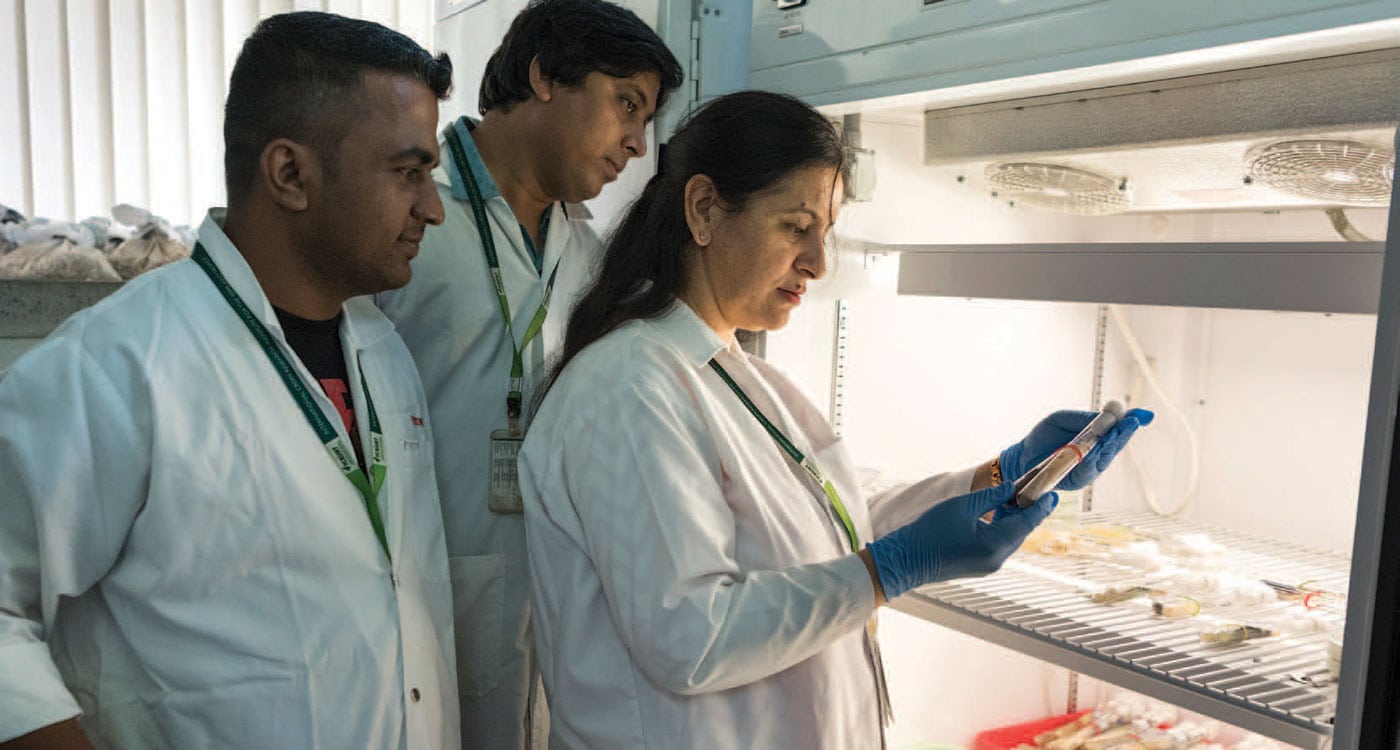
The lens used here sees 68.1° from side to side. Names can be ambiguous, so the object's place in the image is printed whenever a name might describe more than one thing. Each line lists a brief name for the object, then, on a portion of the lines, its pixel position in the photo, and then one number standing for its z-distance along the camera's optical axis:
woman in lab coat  1.14
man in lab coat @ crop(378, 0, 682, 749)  1.61
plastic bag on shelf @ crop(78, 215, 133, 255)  2.41
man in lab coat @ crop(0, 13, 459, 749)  1.01
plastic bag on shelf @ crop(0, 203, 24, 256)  2.32
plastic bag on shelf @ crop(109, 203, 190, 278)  2.41
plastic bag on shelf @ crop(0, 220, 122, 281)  2.28
